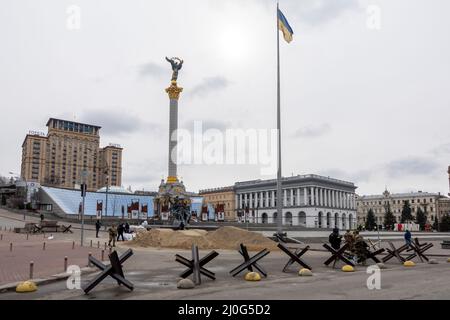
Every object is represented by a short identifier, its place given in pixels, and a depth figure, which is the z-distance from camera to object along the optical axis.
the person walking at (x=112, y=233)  29.47
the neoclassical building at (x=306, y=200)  132.75
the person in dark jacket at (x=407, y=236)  28.80
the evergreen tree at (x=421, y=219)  119.79
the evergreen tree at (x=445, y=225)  86.20
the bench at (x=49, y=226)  48.72
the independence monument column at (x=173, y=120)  68.25
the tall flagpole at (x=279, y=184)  33.53
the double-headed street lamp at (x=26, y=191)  109.11
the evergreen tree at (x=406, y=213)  127.44
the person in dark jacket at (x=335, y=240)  21.09
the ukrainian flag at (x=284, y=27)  36.22
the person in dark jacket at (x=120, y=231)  38.41
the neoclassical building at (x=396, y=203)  165.12
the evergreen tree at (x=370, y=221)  124.93
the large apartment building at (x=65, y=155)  177.12
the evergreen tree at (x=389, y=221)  119.18
